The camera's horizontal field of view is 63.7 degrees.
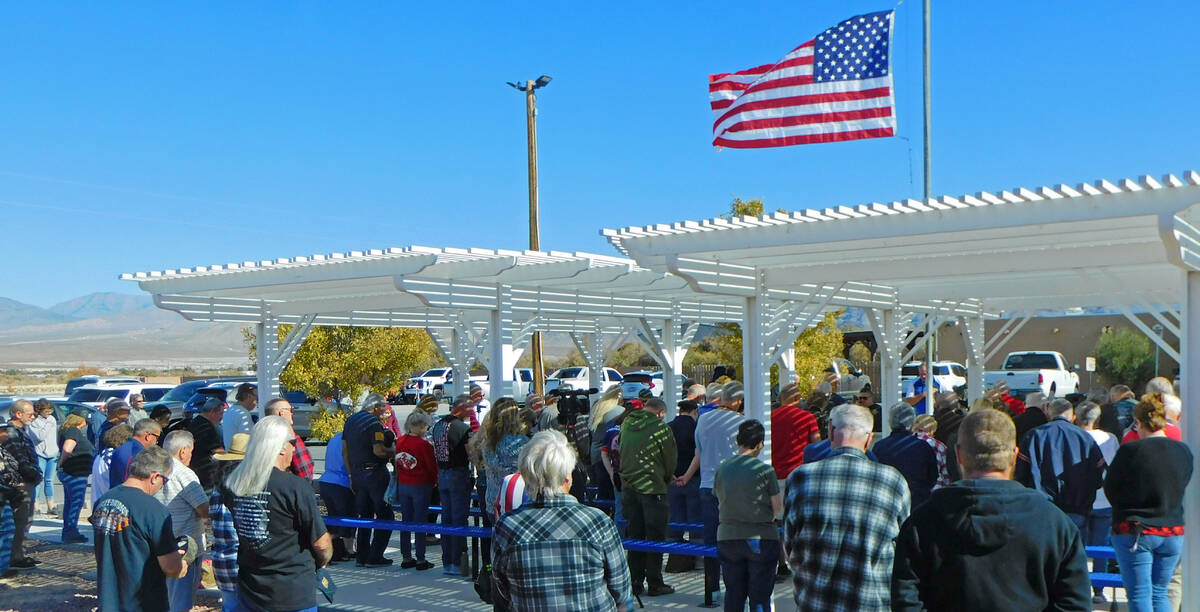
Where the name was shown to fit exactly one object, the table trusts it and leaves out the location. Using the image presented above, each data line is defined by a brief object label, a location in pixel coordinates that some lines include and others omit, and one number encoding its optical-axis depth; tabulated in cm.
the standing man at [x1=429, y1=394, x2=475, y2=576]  798
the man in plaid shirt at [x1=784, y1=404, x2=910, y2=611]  372
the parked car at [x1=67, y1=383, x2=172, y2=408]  2319
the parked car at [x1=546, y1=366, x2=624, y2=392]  3220
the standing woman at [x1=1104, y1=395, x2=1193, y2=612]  525
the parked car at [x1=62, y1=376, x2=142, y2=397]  2909
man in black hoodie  292
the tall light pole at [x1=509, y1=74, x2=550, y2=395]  2112
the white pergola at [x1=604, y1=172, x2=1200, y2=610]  609
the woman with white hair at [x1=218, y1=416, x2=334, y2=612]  434
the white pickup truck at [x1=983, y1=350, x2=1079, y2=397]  2453
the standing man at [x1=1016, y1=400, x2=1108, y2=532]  635
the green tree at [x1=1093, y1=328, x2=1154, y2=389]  3094
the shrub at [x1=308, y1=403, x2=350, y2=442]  1812
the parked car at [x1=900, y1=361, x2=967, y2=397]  2767
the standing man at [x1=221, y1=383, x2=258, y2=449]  880
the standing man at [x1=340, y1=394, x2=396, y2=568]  830
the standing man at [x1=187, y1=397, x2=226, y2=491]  812
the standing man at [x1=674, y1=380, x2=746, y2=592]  703
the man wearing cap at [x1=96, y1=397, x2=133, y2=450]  908
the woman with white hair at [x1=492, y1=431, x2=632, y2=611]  353
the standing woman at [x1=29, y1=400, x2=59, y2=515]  1100
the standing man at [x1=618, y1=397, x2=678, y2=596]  709
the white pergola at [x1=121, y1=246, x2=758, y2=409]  1015
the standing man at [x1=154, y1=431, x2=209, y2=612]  583
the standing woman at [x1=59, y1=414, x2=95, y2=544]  984
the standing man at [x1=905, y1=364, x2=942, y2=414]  1250
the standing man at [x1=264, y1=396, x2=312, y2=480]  579
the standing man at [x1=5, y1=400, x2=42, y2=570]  836
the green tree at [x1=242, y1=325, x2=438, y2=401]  1889
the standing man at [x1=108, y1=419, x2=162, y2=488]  726
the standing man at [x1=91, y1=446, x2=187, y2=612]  470
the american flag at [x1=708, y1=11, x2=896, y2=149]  1052
